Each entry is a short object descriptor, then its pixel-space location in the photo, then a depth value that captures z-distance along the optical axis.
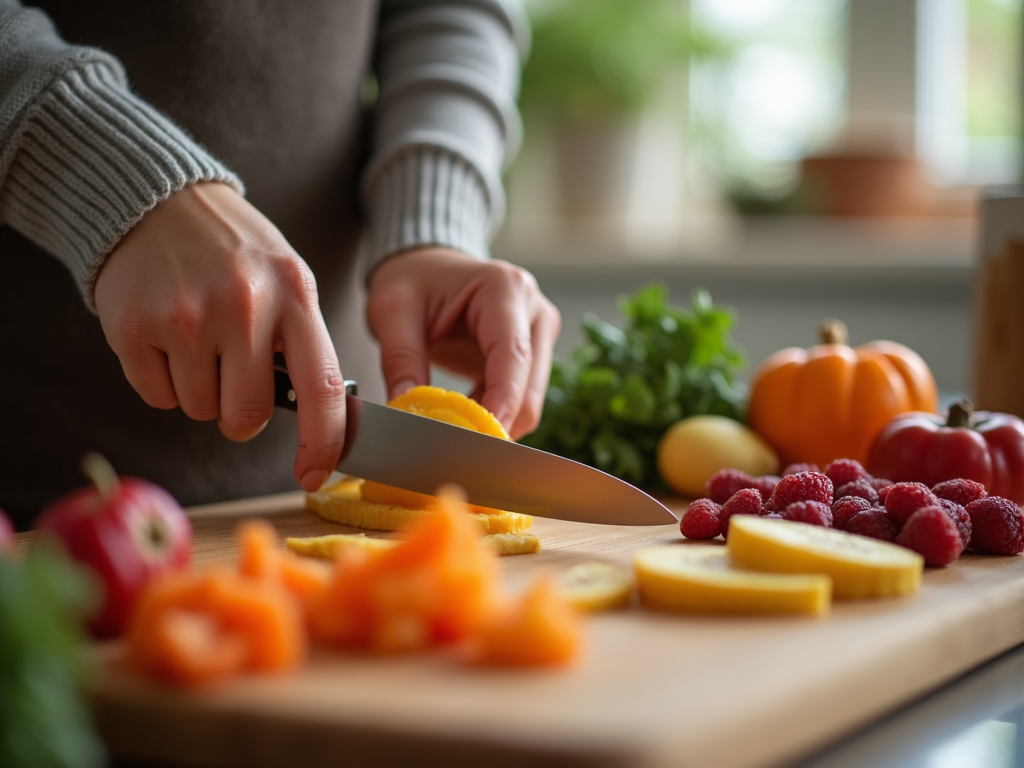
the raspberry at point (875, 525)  1.30
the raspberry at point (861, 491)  1.43
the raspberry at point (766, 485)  1.53
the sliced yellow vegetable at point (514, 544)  1.36
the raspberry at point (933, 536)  1.26
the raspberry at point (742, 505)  1.40
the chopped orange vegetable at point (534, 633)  0.88
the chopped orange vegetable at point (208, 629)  0.83
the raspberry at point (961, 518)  1.35
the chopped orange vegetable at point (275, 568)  0.95
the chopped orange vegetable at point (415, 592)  0.90
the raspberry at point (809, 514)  1.31
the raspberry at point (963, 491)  1.42
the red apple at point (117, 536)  0.92
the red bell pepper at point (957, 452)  1.66
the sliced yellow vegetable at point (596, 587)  1.07
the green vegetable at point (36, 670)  0.66
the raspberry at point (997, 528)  1.36
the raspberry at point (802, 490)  1.38
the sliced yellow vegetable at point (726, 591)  1.06
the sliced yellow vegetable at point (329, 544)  1.23
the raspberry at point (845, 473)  1.53
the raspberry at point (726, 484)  1.58
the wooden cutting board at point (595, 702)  0.78
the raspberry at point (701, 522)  1.42
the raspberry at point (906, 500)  1.31
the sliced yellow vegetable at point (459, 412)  1.51
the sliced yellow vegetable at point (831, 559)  1.13
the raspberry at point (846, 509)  1.35
